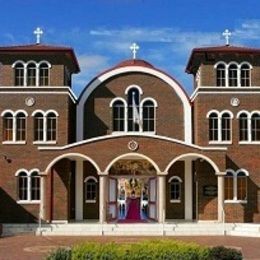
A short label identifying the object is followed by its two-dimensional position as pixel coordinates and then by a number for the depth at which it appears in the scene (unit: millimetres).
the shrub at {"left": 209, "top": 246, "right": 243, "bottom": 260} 11004
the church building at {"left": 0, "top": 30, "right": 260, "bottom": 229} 24897
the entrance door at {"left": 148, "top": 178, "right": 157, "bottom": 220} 26540
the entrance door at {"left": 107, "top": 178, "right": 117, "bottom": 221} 26415
